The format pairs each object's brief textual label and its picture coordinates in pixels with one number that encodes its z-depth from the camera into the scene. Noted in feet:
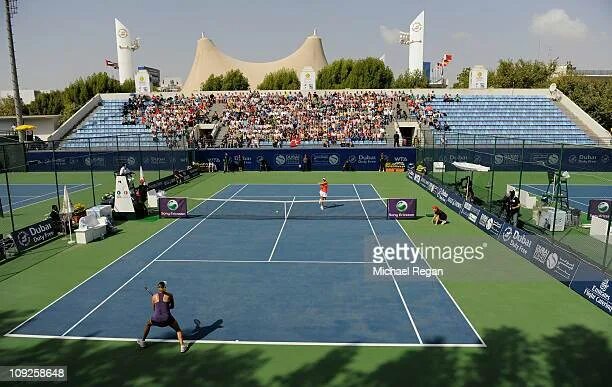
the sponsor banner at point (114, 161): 131.03
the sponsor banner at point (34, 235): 56.23
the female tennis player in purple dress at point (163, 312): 32.14
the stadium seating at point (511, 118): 156.66
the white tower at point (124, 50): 319.68
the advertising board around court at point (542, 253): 45.11
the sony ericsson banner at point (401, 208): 71.61
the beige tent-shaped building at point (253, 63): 417.49
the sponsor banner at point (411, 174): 115.36
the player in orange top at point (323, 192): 76.48
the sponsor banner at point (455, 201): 76.07
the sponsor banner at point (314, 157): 136.26
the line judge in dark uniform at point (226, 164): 136.36
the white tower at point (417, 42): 323.37
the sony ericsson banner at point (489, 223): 60.39
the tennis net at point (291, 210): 74.79
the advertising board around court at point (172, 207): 74.49
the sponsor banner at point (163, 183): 95.63
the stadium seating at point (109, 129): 159.22
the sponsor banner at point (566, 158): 127.24
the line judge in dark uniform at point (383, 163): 134.82
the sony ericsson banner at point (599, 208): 67.05
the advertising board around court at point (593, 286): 38.83
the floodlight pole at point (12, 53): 146.72
